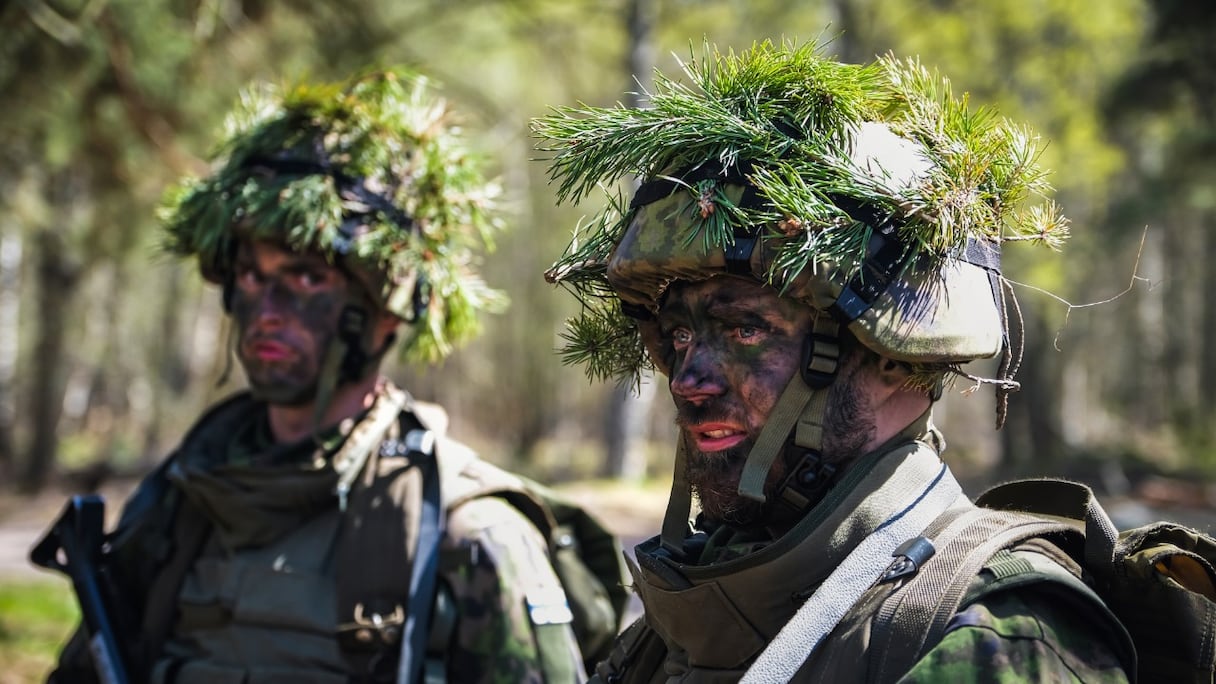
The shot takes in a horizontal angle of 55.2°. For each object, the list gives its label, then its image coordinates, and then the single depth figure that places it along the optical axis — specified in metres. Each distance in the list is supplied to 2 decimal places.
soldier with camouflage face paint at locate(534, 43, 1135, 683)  2.09
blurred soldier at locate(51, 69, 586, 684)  3.45
